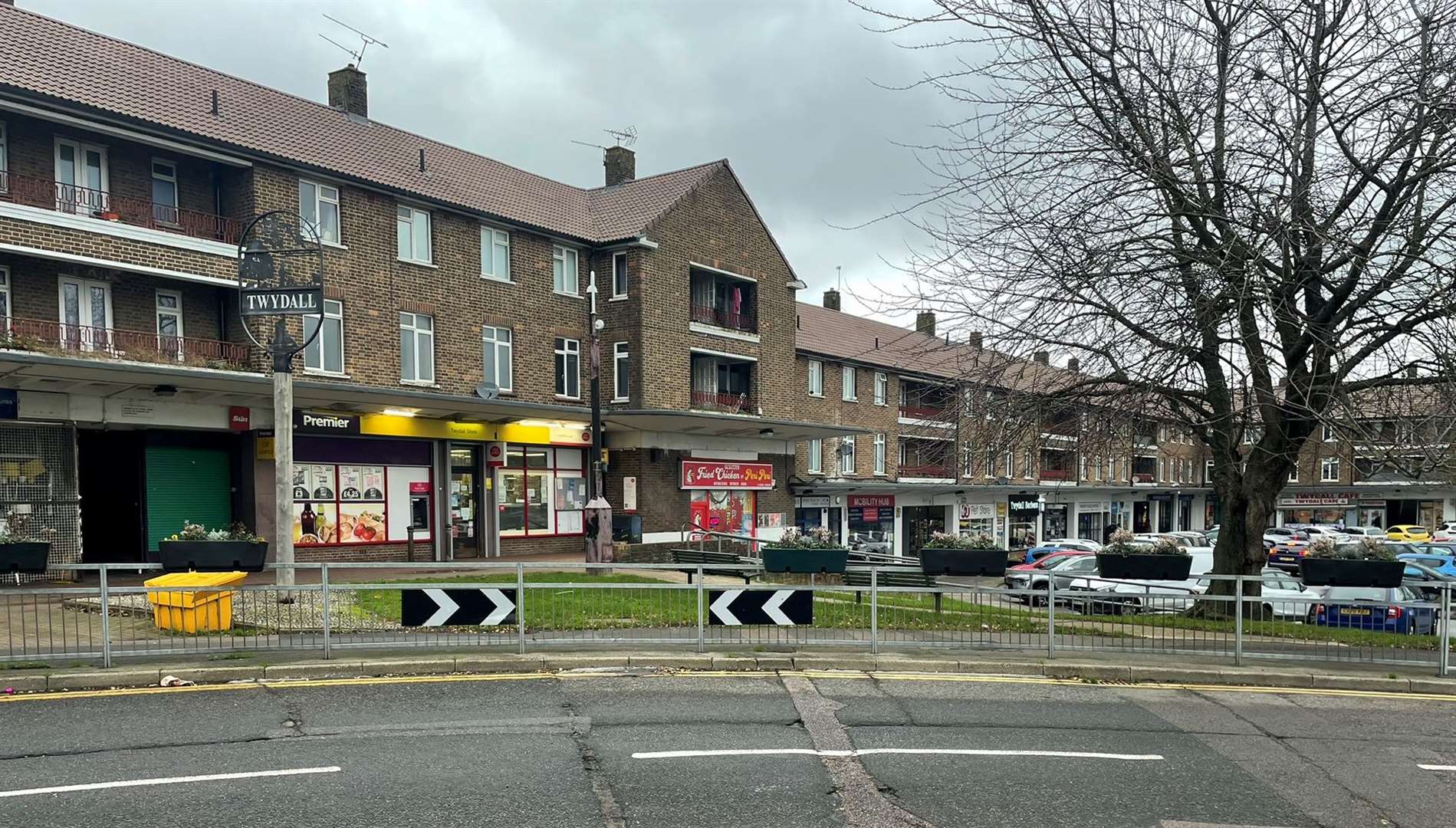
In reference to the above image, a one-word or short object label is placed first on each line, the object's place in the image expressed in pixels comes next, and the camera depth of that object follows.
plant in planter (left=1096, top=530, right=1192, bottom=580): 12.25
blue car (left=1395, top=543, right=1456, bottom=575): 29.02
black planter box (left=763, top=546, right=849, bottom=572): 12.62
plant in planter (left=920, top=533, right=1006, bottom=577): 12.21
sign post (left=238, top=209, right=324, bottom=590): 12.66
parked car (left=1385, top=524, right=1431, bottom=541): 45.91
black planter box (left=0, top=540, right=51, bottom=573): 11.38
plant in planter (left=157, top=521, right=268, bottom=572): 11.66
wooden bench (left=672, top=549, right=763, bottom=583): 22.60
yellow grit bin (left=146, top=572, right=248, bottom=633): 10.52
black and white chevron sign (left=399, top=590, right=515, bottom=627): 10.27
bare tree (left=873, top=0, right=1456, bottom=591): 10.72
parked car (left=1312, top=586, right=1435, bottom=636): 11.48
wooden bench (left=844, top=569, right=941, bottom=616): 15.32
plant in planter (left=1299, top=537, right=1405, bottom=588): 11.43
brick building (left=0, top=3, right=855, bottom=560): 17.78
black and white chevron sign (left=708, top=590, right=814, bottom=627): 10.76
